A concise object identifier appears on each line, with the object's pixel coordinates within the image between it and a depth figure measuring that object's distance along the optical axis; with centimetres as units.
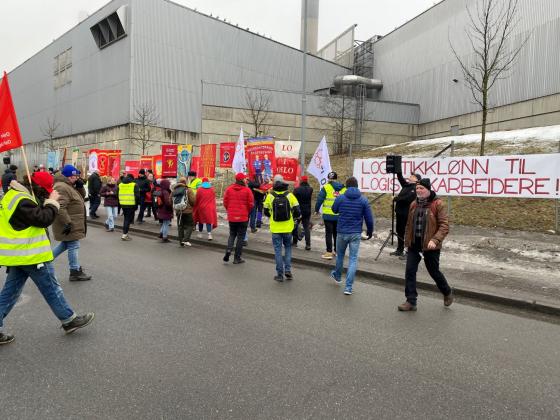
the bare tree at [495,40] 2686
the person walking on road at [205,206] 1157
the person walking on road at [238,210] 880
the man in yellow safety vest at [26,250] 414
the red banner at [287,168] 1589
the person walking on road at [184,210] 1127
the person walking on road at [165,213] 1182
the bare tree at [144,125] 3081
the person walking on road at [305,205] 1037
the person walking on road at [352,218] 695
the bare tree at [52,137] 4206
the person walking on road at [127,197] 1192
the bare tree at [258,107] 3412
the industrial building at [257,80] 2758
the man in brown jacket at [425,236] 586
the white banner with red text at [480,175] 970
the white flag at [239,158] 1477
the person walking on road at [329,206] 949
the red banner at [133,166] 2315
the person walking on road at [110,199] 1350
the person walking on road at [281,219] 761
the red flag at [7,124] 514
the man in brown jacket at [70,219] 694
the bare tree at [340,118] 3650
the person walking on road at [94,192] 1552
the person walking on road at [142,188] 1505
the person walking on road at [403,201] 888
